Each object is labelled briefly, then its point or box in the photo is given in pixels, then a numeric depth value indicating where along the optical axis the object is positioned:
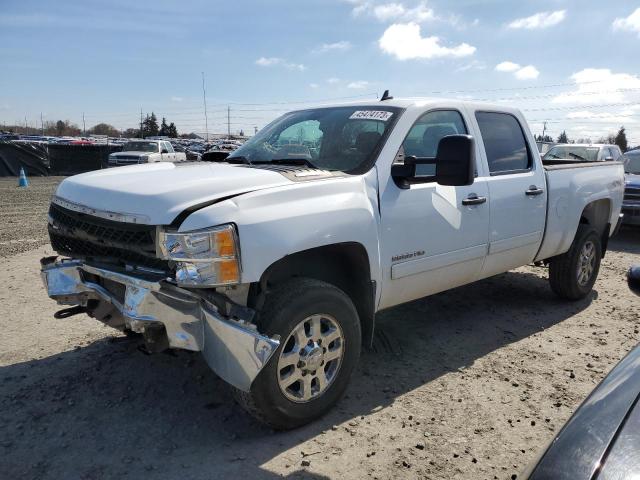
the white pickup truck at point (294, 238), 2.63
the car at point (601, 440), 1.30
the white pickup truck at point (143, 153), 20.92
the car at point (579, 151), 12.71
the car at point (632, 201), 9.70
